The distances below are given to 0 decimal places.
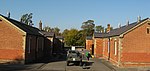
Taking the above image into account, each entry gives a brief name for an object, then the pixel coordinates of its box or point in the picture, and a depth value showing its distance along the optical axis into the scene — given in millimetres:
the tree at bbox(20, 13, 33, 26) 81185
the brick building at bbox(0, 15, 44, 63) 20454
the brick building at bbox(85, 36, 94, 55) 39106
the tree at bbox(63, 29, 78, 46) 56489
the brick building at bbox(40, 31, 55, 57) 33180
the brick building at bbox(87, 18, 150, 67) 20740
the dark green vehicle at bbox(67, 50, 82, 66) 20431
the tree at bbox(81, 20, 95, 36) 78415
